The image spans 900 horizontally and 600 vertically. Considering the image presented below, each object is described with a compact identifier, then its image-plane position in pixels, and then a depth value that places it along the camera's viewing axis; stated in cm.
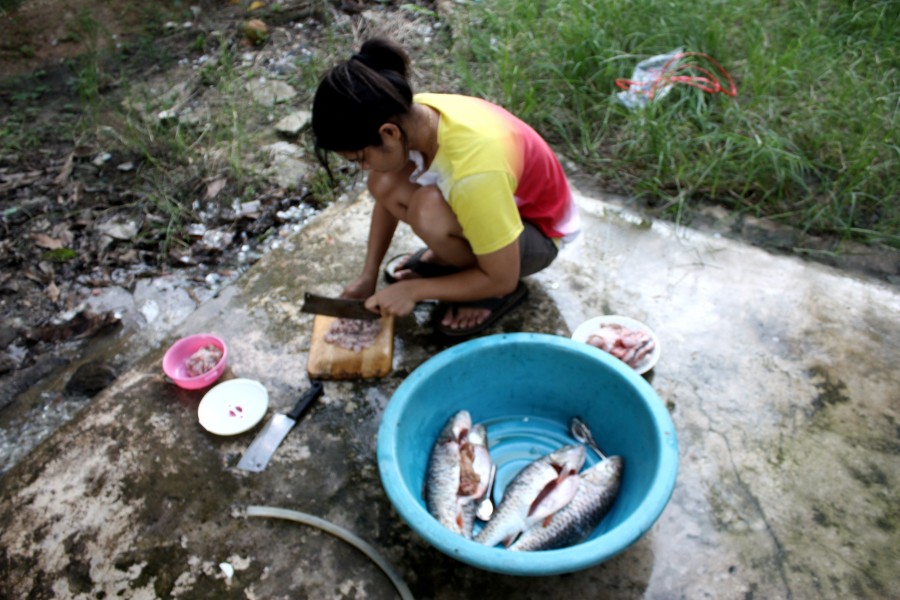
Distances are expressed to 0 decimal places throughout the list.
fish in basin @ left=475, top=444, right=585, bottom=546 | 164
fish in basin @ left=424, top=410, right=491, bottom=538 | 166
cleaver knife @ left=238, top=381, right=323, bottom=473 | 196
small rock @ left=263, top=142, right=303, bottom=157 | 365
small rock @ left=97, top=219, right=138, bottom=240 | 322
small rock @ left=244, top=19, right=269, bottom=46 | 459
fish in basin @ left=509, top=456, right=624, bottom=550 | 159
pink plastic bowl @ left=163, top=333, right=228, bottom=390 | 214
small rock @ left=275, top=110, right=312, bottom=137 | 379
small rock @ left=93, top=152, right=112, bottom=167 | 366
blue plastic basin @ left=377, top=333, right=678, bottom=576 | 139
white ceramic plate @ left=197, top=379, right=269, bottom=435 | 204
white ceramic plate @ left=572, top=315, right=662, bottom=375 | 219
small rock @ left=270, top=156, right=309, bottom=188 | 348
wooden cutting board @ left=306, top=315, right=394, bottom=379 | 217
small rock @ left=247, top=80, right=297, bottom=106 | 407
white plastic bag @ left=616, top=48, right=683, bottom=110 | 327
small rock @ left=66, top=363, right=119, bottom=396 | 246
